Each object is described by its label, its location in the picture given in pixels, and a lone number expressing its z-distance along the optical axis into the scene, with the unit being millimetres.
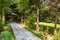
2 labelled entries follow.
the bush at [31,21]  9529
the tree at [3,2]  5870
